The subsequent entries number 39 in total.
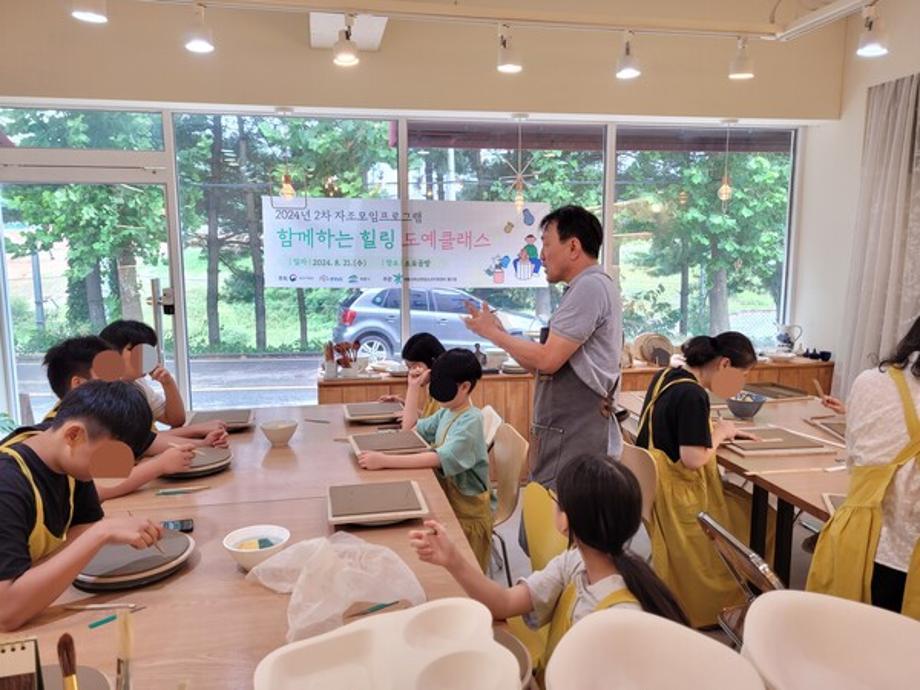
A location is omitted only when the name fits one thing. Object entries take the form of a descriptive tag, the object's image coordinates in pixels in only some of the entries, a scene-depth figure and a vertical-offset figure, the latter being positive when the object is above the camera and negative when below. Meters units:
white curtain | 3.62 +0.14
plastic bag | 1.08 -0.58
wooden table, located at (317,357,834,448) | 3.72 -0.77
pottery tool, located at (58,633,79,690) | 0.78 -0.49
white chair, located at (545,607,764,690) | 0.73 -0.46
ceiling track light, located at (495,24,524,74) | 2.94 +0.90
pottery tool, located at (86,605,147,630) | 1.13 -0.64
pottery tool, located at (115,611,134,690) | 0.88 -0.54
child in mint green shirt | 1.98 -0.61
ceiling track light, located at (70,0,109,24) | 2.30 +0.87
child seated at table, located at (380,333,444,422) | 2.53 -0.37
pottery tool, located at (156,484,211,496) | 1.81 -0.65
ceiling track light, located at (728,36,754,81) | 3.03 +0.90
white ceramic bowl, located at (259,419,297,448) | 2.22 -0.60
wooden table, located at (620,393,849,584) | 1.91 -0.69
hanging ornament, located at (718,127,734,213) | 4.37 +0.45
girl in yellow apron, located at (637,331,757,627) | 2.13 -0.74
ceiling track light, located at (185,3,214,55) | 2.60 +0.88
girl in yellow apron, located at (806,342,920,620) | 1.46 -0.66
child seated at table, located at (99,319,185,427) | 2.28 -0.45
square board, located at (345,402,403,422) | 2.56 -0.63
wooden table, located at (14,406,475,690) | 1.04 -0.65
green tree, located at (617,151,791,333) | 4.37 +0.27
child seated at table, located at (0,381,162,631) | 1.13 -0.48
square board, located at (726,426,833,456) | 2.27 -0.67
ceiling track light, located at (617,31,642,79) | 2.96 +0.88
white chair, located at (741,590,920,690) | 0.82 -0.50
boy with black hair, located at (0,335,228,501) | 1.82 -0.36
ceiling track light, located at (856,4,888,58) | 2.62 +0.89
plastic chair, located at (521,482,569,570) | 1.49 -0.64
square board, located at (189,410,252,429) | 2.49 -0.64
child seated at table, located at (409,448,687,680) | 1.14 -0.53
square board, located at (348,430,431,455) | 2.09 -0.61
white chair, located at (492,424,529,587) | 2.34 -0.78
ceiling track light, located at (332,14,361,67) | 2.73 +0.87
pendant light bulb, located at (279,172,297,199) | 3.92 +0.41
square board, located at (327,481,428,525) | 1.52 -0.60
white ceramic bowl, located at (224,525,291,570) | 1.32 -0.62
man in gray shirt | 2.03 -0.28
